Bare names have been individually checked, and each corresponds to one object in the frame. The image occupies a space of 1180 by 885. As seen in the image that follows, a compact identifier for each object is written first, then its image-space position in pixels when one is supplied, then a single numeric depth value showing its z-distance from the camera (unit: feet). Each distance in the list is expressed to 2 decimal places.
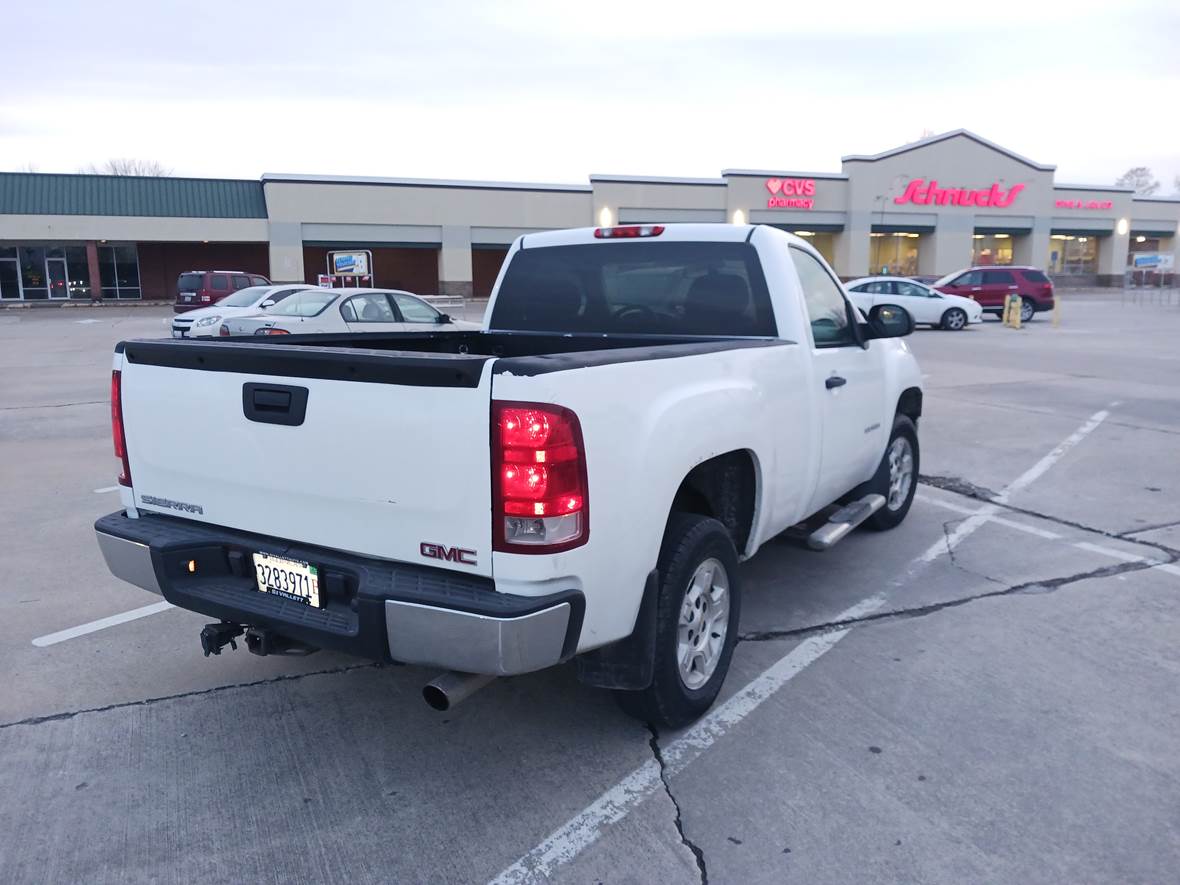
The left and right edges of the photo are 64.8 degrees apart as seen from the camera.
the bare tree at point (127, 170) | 290.97
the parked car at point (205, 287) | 101.30
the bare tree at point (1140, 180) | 373.20
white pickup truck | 9.45
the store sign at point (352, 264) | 101.81
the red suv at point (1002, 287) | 100.73
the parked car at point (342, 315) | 51.44
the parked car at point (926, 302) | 88.89
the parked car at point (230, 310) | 61.37
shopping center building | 141.28
